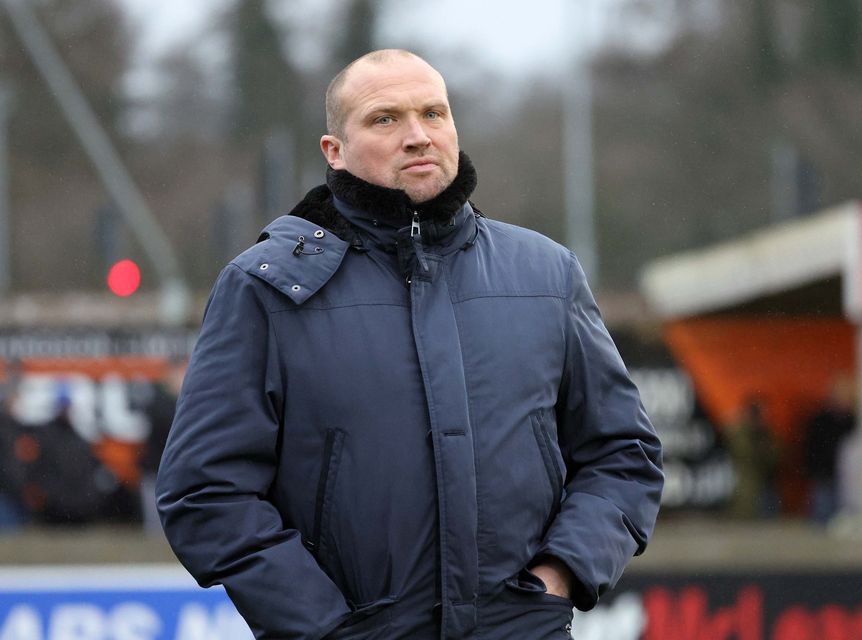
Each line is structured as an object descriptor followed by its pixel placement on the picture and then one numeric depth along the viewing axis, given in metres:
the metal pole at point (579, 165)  32.59
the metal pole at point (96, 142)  33.50
